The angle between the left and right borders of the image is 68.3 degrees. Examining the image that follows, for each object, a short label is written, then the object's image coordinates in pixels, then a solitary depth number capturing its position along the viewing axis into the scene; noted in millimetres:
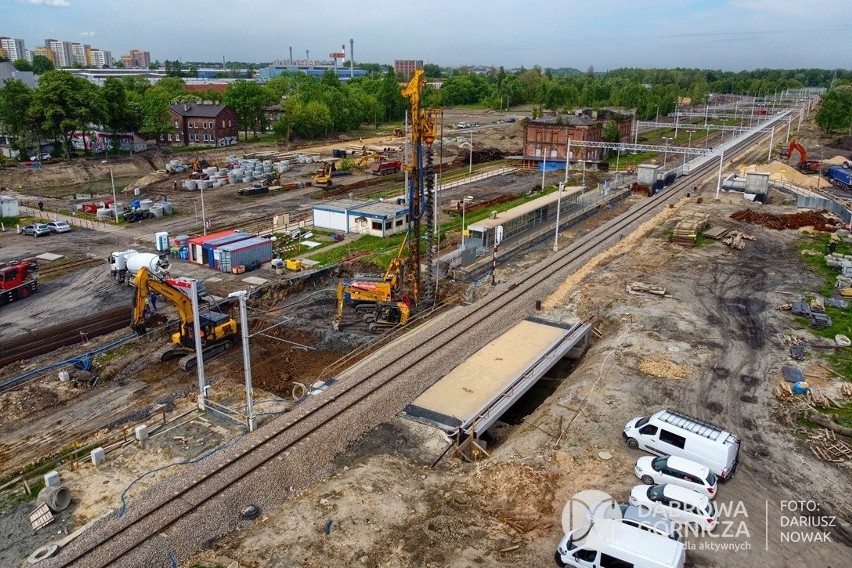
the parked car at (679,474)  16938
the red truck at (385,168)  75250
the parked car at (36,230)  48062
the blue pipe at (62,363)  25789
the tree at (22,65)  186400
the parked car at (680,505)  15750
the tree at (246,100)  100125
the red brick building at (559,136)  80812
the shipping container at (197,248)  40688
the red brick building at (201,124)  94938
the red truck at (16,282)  34594
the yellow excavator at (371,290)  32625
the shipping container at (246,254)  38938
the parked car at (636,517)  15016
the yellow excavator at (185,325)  27797
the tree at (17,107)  73562
